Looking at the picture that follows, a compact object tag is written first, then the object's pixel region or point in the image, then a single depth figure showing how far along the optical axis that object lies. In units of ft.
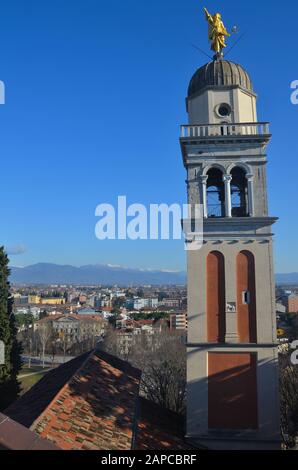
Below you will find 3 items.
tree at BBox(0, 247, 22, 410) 77.30
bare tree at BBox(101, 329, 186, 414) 98.17
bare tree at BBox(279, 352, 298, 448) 77.82
